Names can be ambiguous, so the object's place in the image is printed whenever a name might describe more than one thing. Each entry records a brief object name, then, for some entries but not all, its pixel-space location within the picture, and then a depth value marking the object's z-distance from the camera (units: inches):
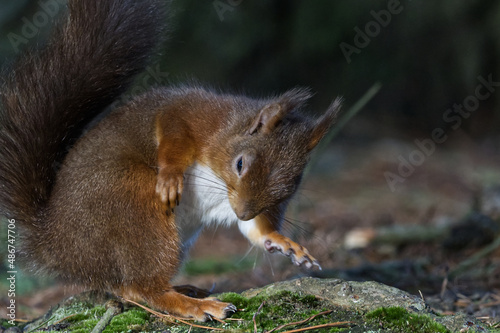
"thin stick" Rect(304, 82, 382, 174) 288.5
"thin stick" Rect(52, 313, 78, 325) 179.5
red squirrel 186.2
